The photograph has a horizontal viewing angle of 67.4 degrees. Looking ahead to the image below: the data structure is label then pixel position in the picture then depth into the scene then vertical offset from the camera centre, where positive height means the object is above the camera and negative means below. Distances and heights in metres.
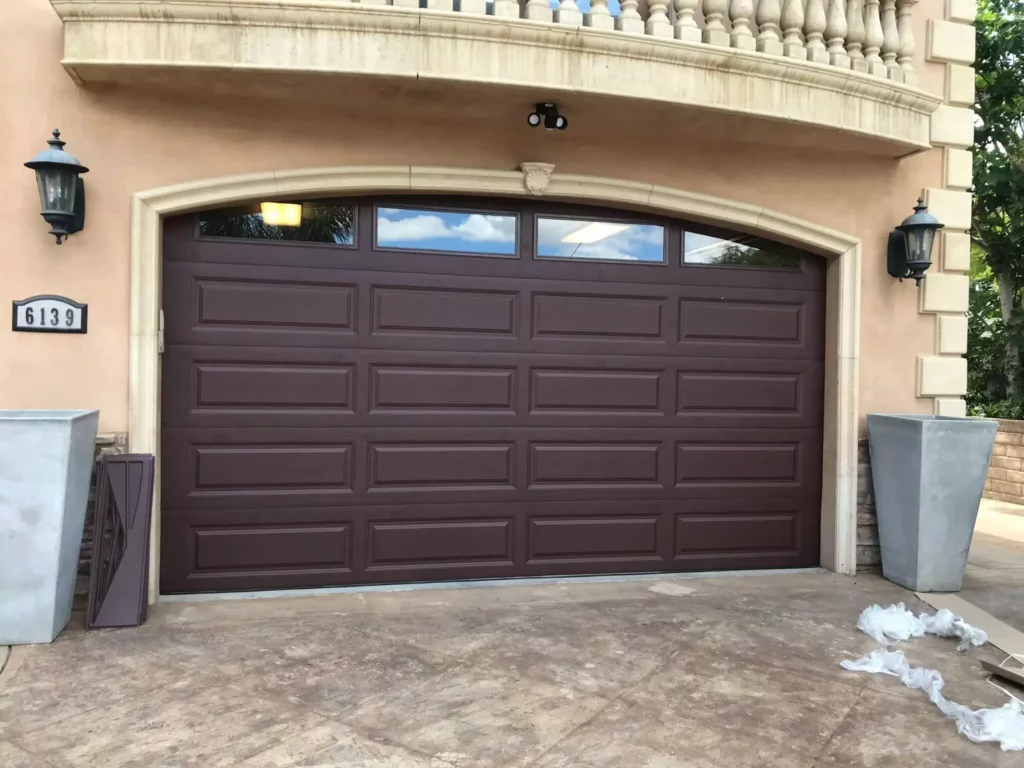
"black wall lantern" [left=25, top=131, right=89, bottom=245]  4.13 +1.03
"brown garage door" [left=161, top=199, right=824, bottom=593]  4.82 -0.11
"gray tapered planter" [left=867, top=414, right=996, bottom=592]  5.12 -0.69
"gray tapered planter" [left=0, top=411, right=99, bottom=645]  3.83 -0.74
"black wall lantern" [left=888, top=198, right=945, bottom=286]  5.44 +1.04
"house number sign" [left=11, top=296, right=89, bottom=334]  4.35 +0.32
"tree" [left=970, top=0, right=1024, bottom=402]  9.62 +2.88
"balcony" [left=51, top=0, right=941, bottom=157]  4.14 +1.90
